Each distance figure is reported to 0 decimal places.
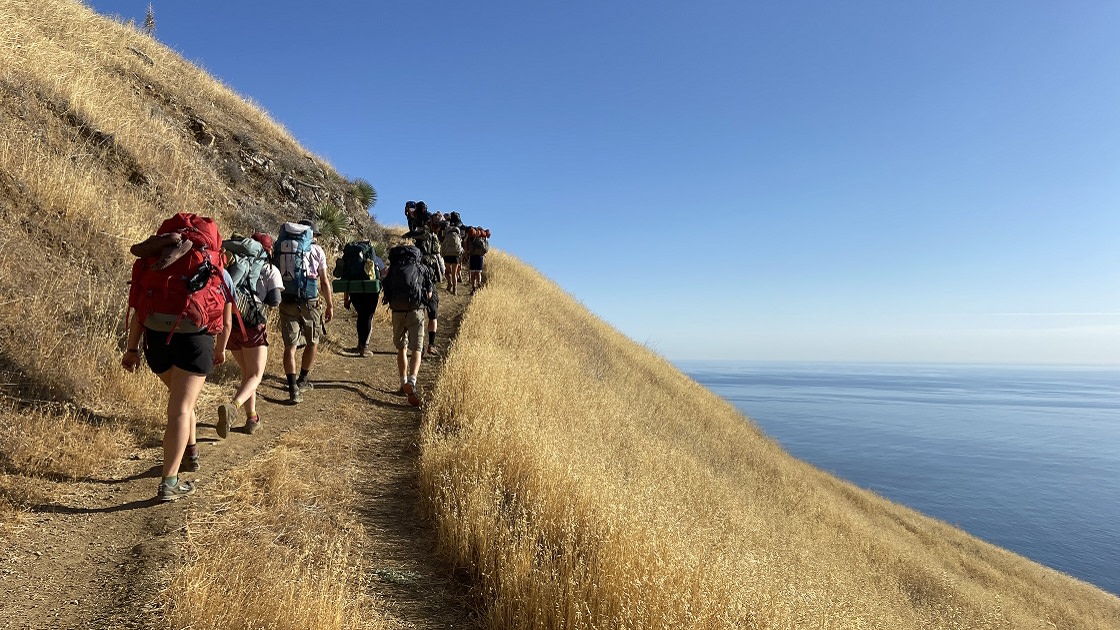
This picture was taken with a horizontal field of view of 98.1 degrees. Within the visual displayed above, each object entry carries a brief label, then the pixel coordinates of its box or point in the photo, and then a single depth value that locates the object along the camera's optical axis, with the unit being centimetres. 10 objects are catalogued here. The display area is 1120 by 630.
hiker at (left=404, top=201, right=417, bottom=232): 1786
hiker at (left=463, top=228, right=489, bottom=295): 1553
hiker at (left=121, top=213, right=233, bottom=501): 329
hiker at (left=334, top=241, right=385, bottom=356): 848
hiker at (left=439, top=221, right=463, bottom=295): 1438
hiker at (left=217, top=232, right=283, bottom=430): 464
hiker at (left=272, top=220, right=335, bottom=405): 590
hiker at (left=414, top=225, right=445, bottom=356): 776
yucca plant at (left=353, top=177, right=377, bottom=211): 2005
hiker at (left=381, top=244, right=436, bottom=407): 688
